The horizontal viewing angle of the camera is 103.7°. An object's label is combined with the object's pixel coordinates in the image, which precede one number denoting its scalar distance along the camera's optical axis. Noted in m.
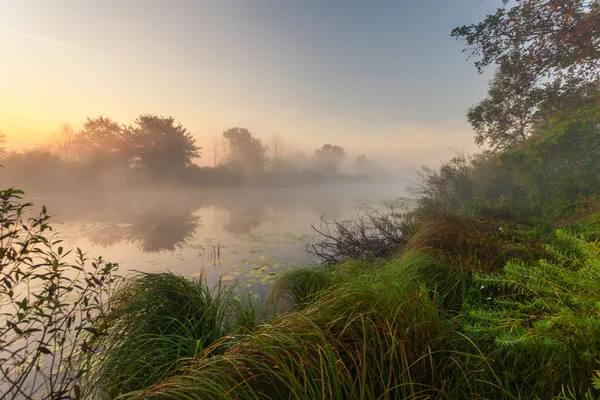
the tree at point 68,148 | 29.48
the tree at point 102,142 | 30.09
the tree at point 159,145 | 31.48
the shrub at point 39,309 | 1.59
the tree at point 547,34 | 6.98
